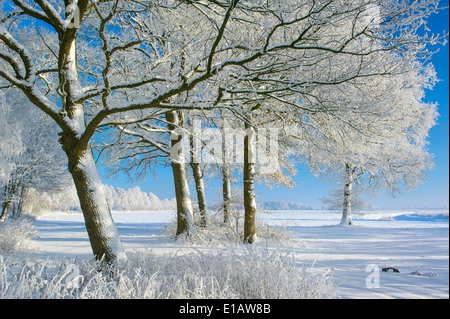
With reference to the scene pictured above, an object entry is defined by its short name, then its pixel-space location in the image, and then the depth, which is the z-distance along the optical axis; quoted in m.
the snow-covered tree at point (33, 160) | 13.31
